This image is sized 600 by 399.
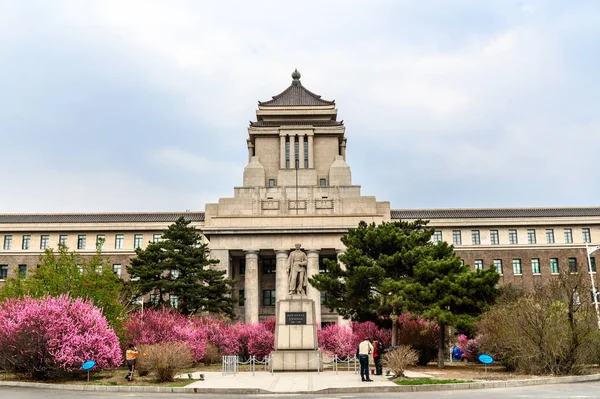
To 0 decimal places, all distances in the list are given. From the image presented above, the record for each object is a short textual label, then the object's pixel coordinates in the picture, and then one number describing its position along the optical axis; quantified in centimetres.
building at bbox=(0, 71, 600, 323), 5094
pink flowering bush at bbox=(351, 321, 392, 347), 3241
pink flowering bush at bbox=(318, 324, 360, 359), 3222
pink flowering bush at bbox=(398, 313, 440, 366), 2841
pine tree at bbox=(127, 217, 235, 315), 3950
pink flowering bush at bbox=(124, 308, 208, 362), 2823
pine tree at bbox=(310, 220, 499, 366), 2556
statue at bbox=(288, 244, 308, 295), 2442
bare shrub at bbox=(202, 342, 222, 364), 3105
